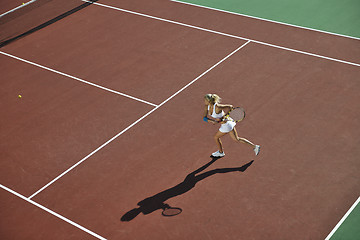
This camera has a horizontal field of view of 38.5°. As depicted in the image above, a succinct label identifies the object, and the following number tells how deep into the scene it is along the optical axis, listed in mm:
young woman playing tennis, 11469
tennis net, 19516
